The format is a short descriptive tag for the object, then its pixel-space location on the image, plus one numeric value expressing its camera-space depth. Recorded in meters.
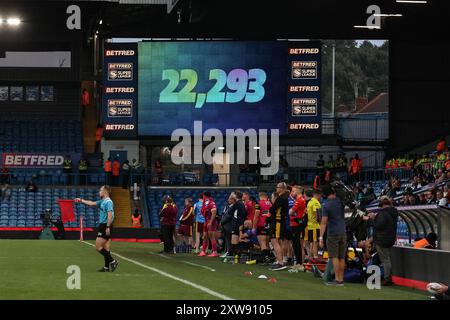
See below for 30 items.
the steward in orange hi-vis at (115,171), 55.03
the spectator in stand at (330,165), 56.62
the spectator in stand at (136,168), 55.97
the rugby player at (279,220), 27.69
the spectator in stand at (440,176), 36.37
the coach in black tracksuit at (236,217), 31.31
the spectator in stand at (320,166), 56.19
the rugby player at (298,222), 27.28
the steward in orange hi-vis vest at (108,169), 54.87
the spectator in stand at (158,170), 56.53
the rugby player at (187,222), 37.19
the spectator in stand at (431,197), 33.22
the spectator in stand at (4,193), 54.25
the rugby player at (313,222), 27.69
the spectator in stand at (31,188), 54.88
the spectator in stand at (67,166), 55.81
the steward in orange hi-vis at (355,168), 54.03
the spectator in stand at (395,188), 38.94
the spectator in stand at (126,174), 55.48
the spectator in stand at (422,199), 33.74
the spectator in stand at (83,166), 55.53
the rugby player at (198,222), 36.50
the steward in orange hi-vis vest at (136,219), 52.72
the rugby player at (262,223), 30.16
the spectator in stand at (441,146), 46.04
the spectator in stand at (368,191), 42.46
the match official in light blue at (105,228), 24.33
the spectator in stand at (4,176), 54.84
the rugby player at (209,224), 34.91
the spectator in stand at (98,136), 55.24
